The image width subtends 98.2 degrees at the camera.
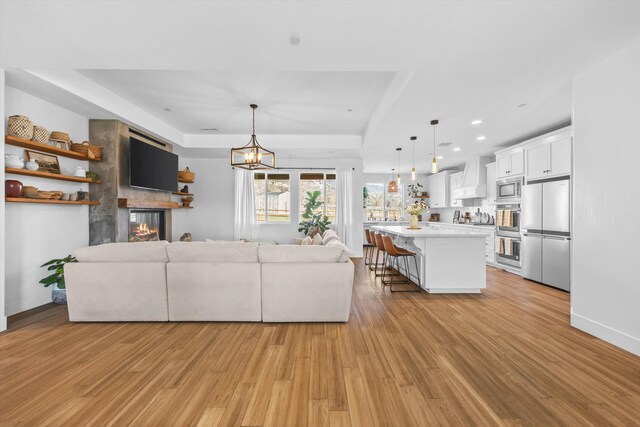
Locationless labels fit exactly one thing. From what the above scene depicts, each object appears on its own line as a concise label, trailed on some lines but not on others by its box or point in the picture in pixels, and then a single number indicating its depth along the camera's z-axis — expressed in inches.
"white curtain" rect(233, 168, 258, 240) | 276.2
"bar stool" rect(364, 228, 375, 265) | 210.0
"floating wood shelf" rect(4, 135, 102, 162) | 113.7
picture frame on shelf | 129.4
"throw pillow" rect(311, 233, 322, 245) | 159.5
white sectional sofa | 112.0
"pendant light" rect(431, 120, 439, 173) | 162.1
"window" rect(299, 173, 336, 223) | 288.4
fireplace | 184.7
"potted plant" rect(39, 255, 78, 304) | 126.1
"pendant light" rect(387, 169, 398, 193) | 239.2
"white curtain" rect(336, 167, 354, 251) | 279.3
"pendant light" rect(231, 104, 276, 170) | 161.2
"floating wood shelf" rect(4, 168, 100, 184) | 115.3
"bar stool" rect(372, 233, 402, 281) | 174.7
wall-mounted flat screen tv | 169.6
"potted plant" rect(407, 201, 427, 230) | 183.3
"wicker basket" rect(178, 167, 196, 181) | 243.6
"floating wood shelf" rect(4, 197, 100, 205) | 112.7
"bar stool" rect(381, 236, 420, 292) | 158.9
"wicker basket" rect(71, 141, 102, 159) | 147.1
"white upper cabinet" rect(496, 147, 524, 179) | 197.5
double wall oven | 198.2
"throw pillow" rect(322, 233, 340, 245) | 152.1
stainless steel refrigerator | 159.5
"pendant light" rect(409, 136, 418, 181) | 197.4
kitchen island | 154.2
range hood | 255.8
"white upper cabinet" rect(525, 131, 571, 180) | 161.4
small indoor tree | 276.1
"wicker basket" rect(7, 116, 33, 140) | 115.4
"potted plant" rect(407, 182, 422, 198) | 368.2
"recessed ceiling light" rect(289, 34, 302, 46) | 84.3
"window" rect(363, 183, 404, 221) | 392.8
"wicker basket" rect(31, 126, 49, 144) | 124.3
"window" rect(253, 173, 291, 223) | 288.5
